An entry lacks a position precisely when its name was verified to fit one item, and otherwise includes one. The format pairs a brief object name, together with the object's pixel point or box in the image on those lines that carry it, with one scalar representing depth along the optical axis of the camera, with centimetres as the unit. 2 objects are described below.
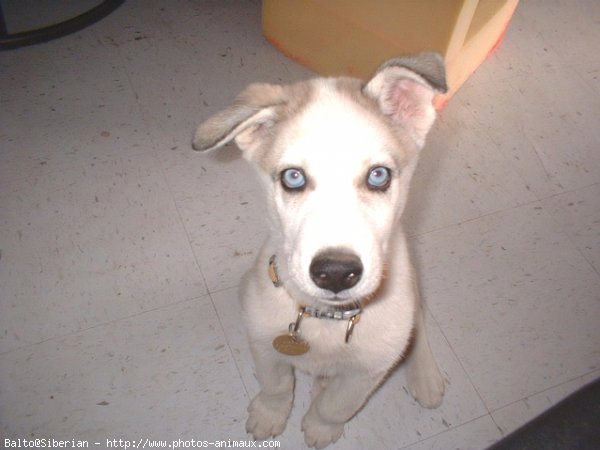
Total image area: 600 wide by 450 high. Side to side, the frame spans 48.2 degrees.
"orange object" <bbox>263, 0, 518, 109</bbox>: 73
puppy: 40
